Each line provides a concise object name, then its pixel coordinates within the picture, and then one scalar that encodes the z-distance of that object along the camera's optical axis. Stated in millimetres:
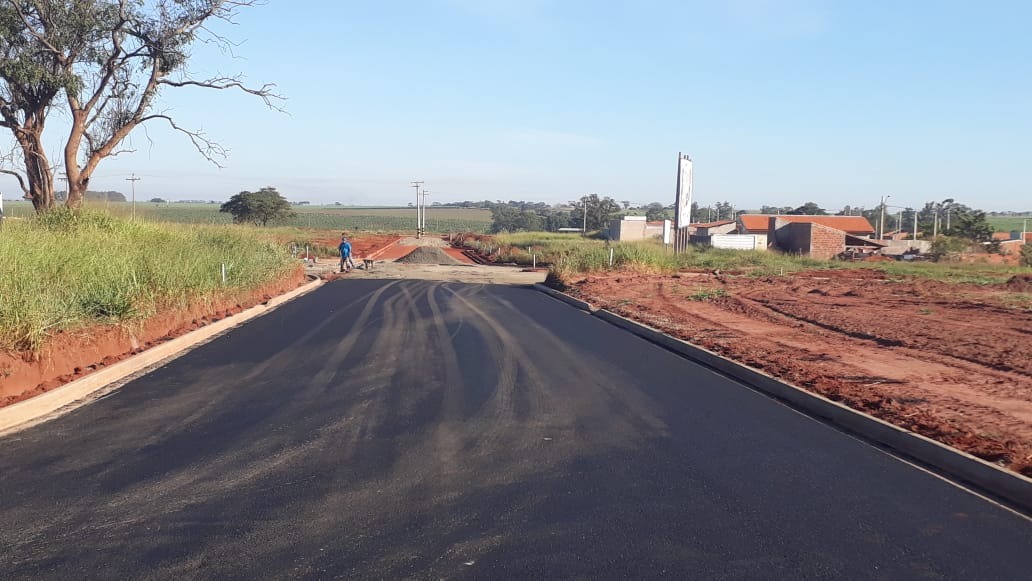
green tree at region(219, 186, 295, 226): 84375
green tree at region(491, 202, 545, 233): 142812
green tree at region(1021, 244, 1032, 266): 47653
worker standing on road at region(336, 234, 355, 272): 35344
